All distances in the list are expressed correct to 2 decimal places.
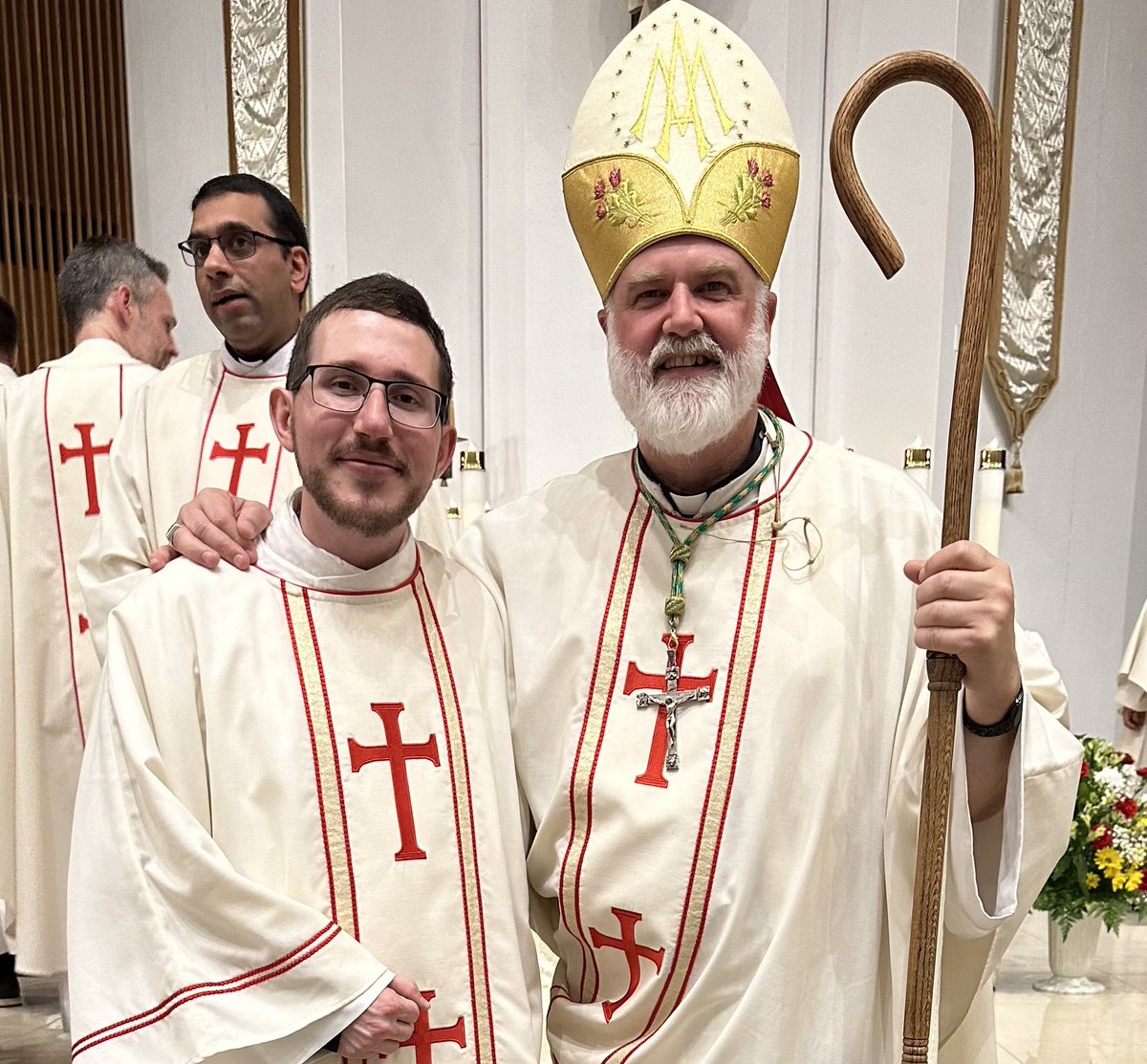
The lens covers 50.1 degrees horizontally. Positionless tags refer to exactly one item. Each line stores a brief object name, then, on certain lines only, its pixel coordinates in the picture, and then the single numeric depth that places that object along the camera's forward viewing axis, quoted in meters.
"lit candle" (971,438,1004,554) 3.65
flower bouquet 4.20
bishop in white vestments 1.94
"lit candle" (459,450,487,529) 4.83
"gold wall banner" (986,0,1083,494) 5.05
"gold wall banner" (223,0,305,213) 5.89
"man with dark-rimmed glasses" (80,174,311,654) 3.12
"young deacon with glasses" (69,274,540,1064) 1.78
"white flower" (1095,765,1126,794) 4.37
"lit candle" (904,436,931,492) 4.16
